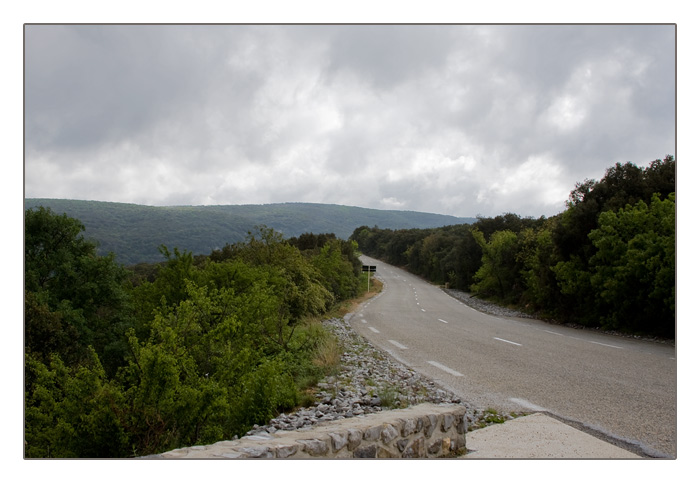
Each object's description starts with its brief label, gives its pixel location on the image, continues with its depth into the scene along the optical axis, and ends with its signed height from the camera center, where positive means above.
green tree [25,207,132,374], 15.34 -1.70
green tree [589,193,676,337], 14.31 -0.62
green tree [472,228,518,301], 36.56 -1.57
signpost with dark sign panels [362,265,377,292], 49.75 -2.20
